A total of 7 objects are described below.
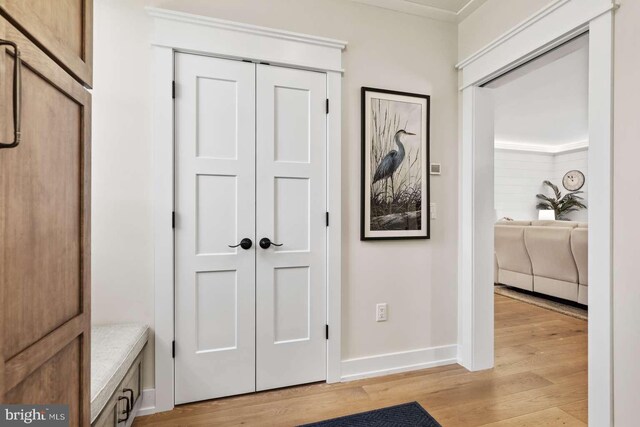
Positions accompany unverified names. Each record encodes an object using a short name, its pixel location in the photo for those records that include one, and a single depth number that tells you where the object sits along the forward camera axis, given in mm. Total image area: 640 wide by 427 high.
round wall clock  7445
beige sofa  3646
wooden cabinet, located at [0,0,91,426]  622
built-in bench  1278
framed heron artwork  2299
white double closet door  1961
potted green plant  7477
